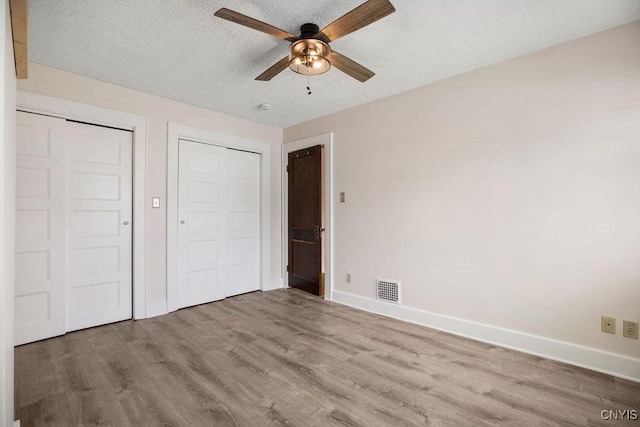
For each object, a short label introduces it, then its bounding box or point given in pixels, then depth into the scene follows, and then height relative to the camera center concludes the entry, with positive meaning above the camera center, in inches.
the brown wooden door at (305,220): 160.9 -1.3
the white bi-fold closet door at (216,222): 143.3 -2.1
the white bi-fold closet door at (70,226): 102.8 -2.5
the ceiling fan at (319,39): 64.2 +45.9
